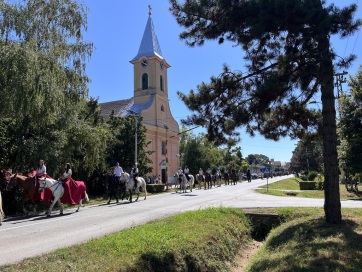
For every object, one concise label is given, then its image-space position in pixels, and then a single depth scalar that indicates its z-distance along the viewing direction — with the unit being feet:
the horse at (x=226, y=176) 146.51
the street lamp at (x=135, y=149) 111.10
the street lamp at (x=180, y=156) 203.55
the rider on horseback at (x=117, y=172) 71.31
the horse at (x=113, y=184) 71.20
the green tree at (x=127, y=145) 112.27
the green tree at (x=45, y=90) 48.60
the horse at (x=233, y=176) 152.77
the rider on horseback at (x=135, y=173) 71.26
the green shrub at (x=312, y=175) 165.68
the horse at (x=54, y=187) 50.70
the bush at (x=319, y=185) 119.14
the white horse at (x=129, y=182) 70.74
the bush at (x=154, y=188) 109.13
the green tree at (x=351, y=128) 79.56
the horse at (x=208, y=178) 123.80
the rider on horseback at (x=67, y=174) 52.95
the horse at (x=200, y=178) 124.83
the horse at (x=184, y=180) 105.75
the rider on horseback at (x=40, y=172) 51.57
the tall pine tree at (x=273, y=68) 29.37
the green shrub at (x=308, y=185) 118.01
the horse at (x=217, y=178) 138.41
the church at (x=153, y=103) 182.70
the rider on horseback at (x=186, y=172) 114.21
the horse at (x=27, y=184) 52.13
